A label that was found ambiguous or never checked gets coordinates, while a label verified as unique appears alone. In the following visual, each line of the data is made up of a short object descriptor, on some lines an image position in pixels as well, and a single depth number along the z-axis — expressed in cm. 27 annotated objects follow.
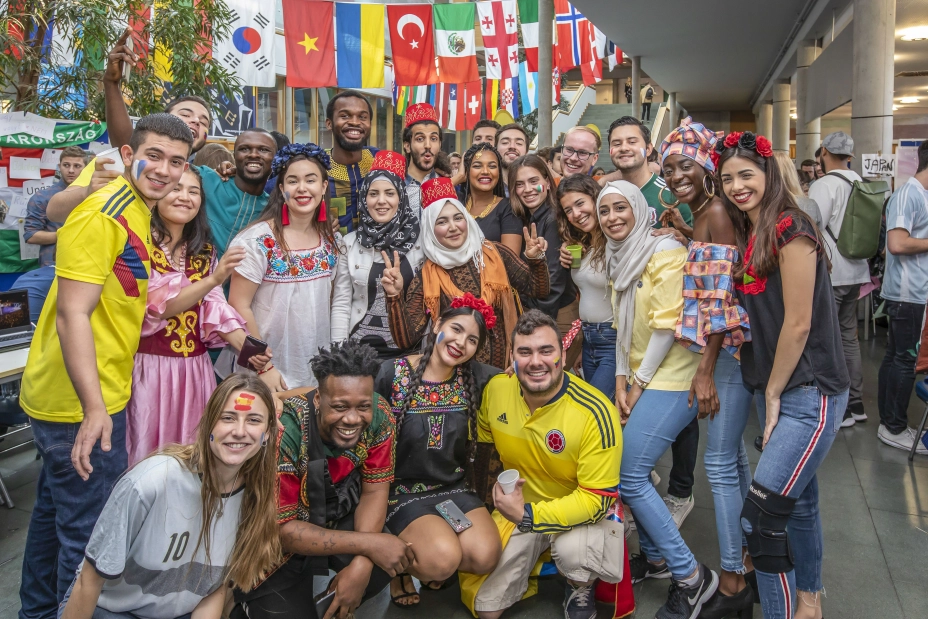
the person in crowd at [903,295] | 464
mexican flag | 1024
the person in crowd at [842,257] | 523
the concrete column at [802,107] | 1163
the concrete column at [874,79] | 704
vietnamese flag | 938
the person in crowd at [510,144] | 482
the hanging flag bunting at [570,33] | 1198
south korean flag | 896
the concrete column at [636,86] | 1466
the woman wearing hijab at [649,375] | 287
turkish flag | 1009
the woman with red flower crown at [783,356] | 241
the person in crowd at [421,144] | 417
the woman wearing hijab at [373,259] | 348
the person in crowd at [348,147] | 395
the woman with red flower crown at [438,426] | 307
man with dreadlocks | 268
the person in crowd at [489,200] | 394
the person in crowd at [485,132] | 526
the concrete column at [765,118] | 2048
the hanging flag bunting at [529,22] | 1145
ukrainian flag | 970
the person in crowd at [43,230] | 495
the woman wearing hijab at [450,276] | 347
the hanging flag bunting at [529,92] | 1436
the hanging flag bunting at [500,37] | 1107
